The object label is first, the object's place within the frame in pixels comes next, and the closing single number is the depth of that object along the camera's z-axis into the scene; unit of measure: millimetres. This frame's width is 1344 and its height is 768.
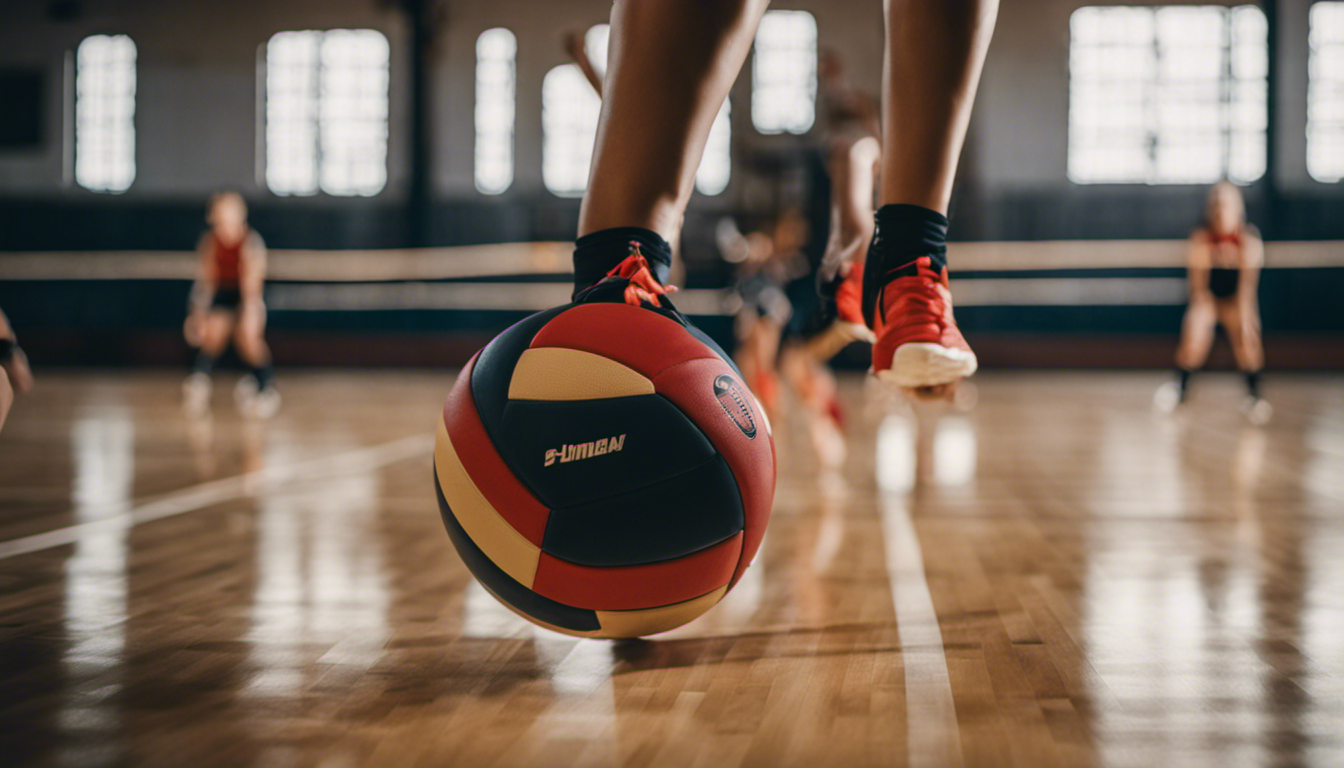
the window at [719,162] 14875
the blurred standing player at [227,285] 8398
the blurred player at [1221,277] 8109
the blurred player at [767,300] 6395
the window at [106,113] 16156
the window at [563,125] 15500
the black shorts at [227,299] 8562
